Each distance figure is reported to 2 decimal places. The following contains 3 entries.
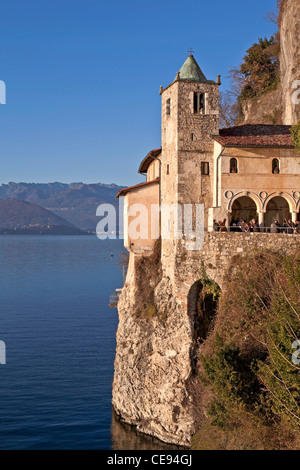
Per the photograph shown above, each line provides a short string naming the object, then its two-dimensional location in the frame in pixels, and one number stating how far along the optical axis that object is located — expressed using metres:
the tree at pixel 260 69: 53.69
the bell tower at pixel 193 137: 33.06
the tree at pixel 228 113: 61.47
